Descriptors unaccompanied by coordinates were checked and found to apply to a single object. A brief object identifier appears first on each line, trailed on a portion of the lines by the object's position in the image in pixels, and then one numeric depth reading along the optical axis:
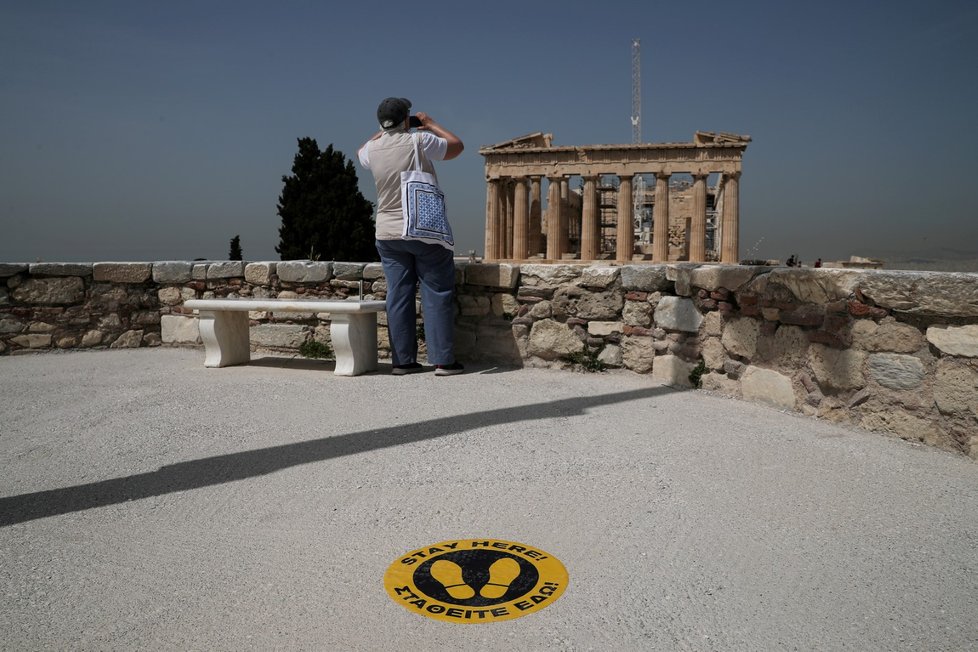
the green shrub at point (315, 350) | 6.82
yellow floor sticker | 2.17
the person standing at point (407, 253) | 5.71
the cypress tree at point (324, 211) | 29.34
